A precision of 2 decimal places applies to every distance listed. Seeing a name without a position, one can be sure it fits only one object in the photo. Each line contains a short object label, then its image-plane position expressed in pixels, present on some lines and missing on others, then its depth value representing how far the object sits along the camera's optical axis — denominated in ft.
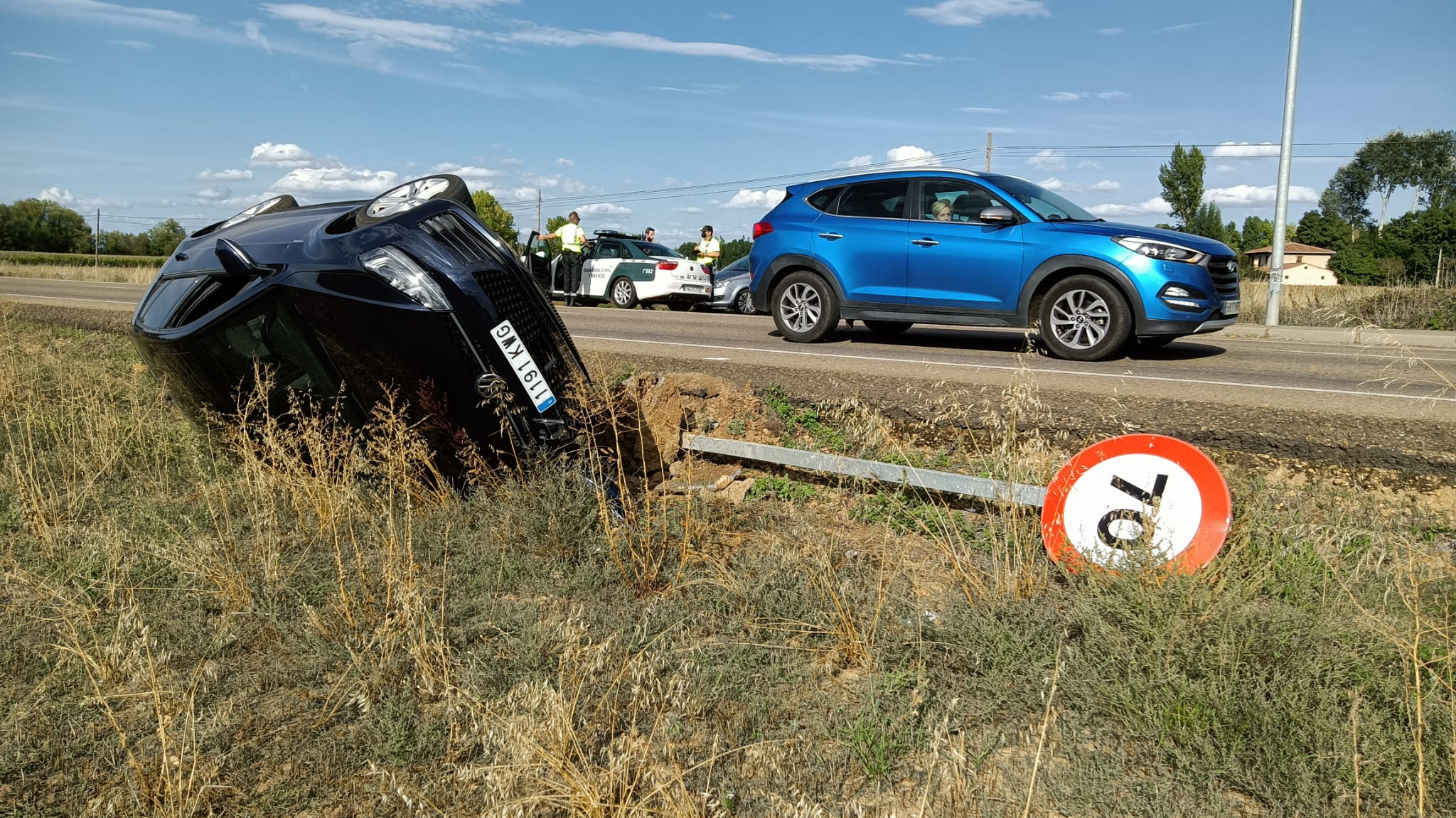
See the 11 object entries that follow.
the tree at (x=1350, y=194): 379.55
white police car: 66.18
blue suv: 29.40
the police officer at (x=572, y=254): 67.26
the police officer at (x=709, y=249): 74.08
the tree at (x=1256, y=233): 360.89
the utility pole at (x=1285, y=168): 56.13
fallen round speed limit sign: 12.13
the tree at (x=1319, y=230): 326.24
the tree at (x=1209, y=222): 302.45
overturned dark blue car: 13.20
